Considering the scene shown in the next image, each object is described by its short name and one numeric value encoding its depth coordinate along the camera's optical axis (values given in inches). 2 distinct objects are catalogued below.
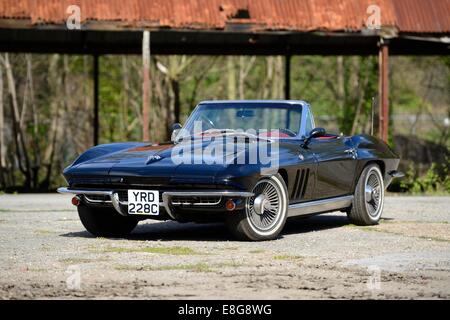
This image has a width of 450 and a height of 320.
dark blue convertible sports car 733.9
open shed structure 1525.6
